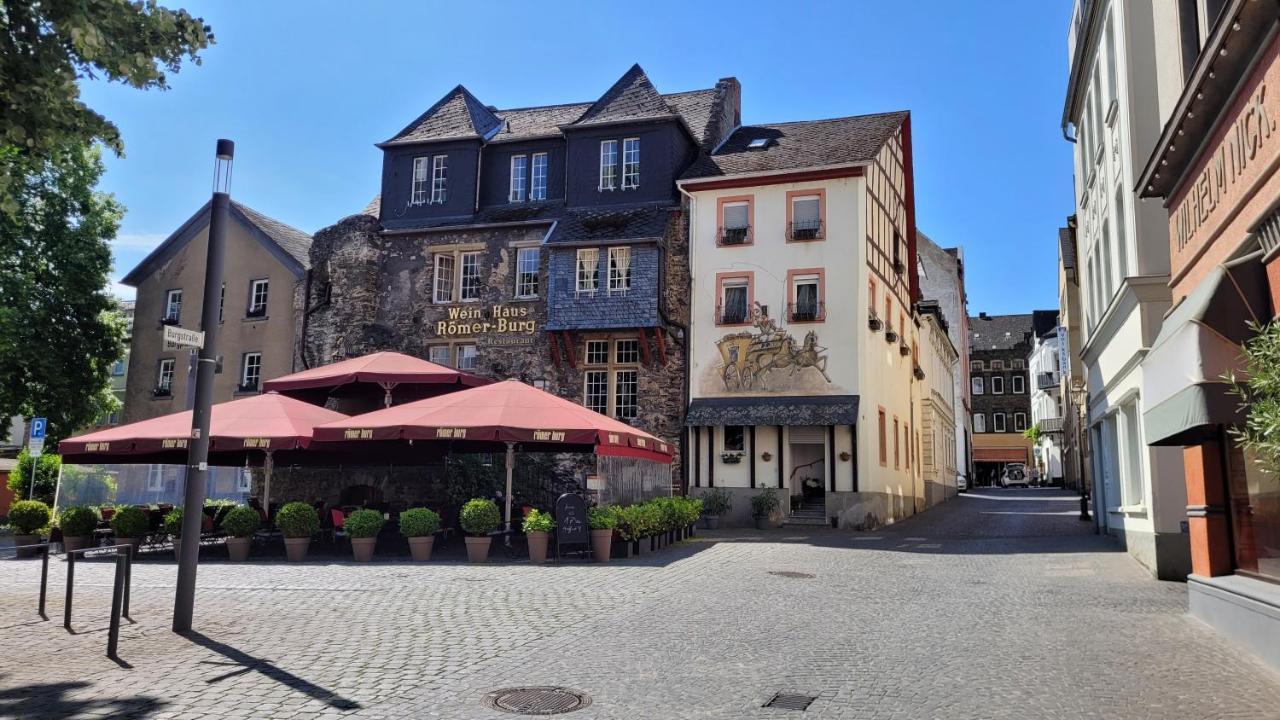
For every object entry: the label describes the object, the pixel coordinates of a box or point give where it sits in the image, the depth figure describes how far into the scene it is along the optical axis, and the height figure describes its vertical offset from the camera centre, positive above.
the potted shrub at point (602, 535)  17.02 -0.64
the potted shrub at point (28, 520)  19.61 -0.64
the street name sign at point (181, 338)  9.34 +1.43
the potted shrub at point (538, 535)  16.92 -0.66
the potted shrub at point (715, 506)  27.23 -0.18
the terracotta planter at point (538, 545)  16.92 -0.83
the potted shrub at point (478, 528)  17.05 -0.56
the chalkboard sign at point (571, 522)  16.78 -0.42
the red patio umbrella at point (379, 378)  23.09 +2.70
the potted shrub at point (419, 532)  17.25 -0.65
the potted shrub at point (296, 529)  17.66 -0.65
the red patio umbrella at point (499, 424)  17.09 +1.26
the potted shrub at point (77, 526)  18.77 -0.71
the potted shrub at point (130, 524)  18.31 -0.64
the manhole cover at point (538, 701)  6.79 -1.43
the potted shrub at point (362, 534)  17.39 -0.71
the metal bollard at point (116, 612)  8.14 -1.00
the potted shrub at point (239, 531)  17.67 -0.70
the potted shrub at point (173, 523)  18.03 -0.60
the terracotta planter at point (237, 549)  17.69 -1.02
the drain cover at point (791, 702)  6.94 -1.42
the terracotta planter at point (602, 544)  17.03 -0.79
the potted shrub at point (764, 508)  27.11 -0.21
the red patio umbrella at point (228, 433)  17.95 +1.06
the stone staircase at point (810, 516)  27.56 -0.42
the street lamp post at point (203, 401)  9.47 +0.86
